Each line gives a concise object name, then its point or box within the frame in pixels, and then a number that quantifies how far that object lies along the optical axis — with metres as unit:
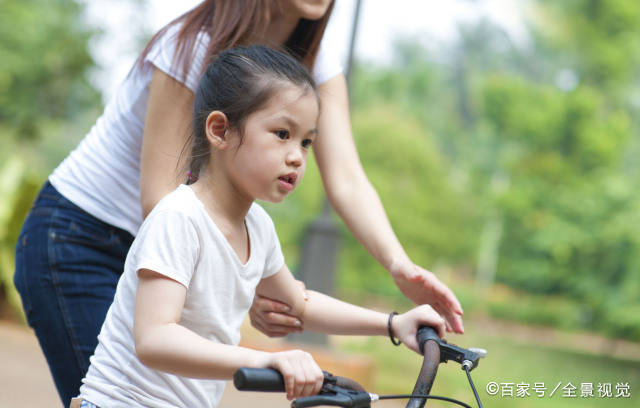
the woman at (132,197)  3.45
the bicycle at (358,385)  3.08
